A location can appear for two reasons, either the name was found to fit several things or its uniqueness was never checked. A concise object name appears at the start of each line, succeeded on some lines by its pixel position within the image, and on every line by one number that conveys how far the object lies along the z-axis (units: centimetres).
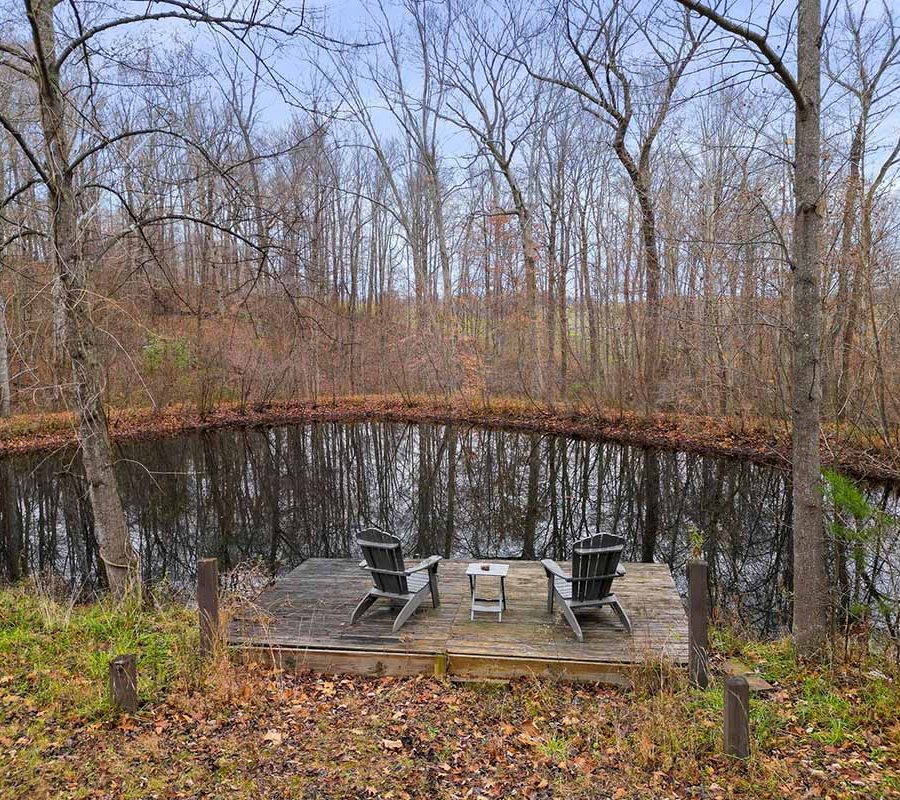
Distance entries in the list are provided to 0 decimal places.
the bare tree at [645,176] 1689
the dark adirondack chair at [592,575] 498
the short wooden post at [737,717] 327
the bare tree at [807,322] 413
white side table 535
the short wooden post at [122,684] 400
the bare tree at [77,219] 481
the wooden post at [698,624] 428
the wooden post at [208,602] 465
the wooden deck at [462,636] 474
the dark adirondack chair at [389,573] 513
